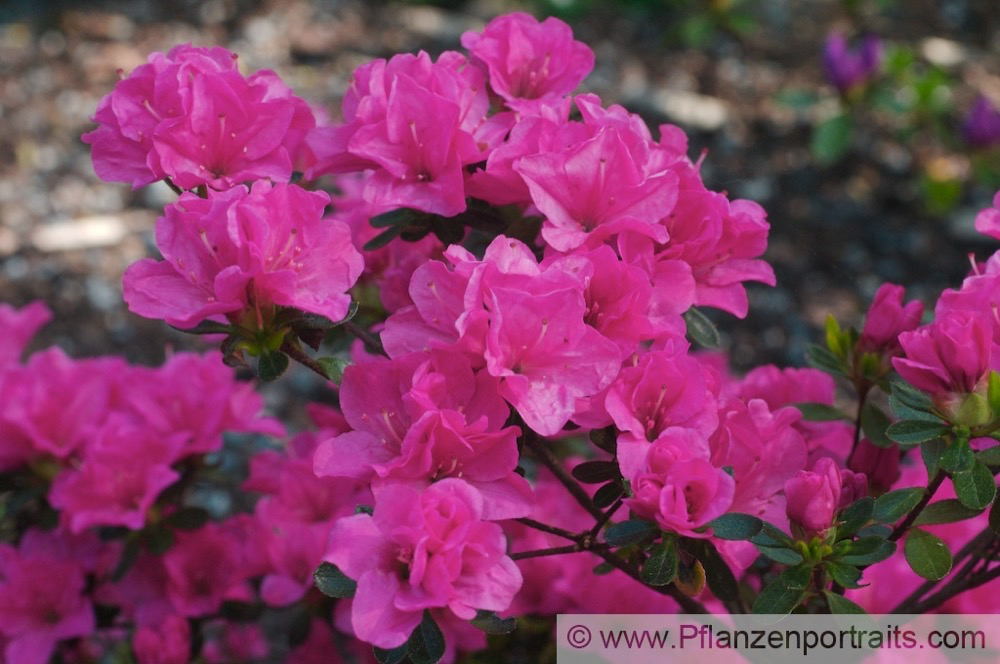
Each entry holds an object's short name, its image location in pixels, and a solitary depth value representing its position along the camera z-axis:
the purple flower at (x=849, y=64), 3.01
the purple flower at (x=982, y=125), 2.87
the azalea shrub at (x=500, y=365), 0.93
